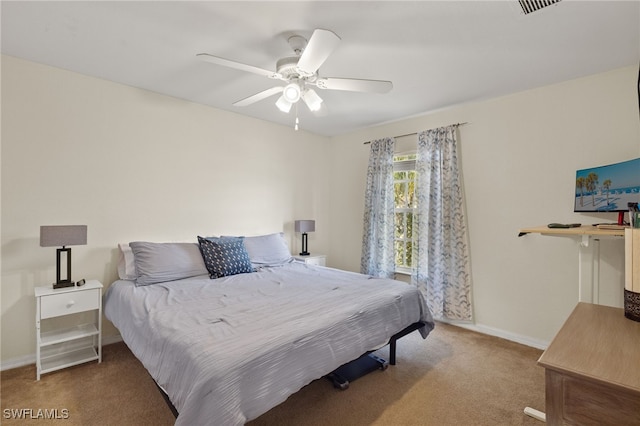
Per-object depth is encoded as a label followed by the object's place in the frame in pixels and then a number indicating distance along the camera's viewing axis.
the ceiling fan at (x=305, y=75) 1.73
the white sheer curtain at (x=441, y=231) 3.28
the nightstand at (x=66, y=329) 2.22
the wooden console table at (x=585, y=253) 1.73
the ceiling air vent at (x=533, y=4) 1.67
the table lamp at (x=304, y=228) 4.13
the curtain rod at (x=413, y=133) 3.33
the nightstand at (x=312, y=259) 3.95
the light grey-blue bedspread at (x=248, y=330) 1.28
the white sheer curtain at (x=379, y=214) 3.97
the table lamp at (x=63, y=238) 2.25
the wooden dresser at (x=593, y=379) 0.77
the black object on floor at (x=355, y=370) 2.13
